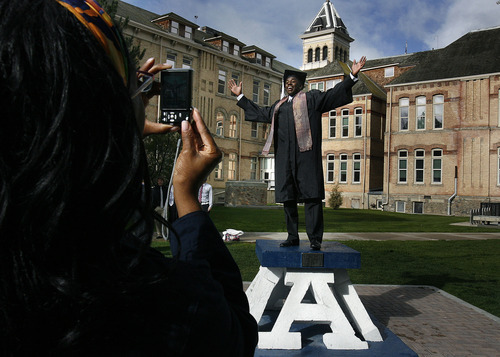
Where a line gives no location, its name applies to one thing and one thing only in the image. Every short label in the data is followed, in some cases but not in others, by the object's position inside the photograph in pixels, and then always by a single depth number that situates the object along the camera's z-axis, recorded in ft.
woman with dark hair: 2.30
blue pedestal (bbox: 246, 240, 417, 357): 12.79
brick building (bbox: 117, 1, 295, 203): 103.35
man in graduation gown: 15.26
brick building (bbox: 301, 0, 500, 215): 91.20
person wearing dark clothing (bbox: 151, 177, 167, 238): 33.63
